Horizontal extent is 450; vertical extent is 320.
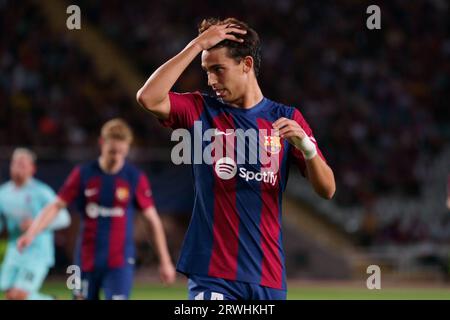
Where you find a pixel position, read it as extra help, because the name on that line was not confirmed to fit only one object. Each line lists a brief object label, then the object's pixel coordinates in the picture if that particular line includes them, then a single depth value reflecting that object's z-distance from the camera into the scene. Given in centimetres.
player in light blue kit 2142
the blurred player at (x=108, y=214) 1828
